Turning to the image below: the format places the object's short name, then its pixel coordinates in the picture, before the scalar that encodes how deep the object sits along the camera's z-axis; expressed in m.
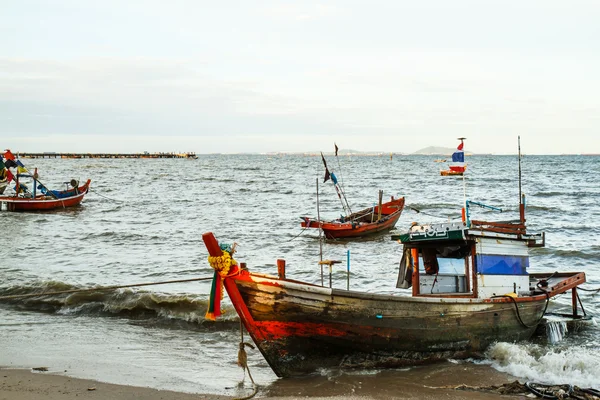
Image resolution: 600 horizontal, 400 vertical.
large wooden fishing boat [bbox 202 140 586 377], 8.95
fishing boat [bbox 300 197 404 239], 27.31
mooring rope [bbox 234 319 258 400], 9.07
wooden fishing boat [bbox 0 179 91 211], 36.97
